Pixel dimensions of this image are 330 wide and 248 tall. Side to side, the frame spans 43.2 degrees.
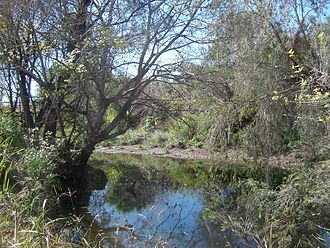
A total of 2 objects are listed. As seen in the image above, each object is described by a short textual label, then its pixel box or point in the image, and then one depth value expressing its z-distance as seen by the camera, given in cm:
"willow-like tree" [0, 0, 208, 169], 830
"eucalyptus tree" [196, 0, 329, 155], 739
